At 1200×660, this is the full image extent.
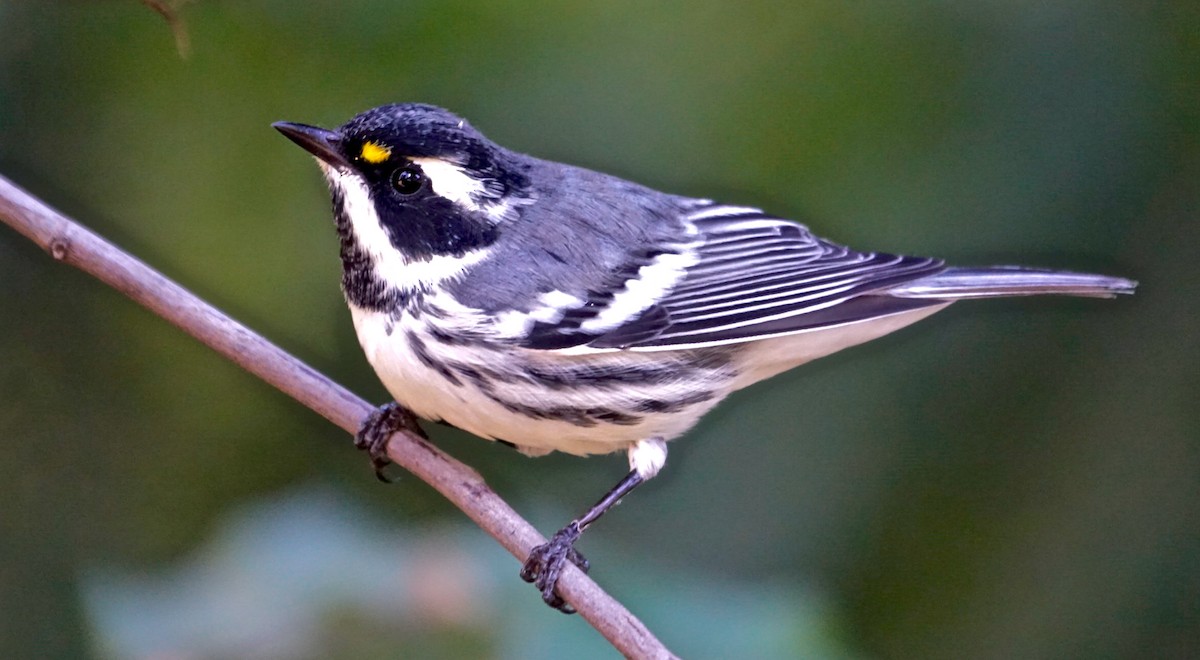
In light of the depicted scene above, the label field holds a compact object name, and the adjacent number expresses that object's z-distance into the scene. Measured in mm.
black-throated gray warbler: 2212
